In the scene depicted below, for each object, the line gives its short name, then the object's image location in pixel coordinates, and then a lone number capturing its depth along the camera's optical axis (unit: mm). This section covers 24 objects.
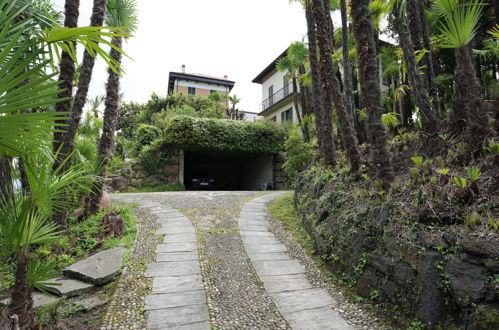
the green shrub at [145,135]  13234
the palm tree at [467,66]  3209
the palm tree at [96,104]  13633
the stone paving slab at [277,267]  3814
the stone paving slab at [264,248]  4491
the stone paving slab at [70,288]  3033
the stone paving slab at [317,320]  2639
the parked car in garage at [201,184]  13516
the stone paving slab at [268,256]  4232
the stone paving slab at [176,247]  4332
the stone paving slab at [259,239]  4859
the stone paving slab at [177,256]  4027
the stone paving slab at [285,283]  3399
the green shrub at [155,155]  11898
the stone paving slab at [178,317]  2592
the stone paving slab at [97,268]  3357
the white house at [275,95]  18578
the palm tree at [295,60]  12094
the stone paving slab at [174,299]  2922
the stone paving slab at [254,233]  5165
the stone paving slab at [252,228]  5459
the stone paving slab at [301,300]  2977
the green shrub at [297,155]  8867
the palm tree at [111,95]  5812
